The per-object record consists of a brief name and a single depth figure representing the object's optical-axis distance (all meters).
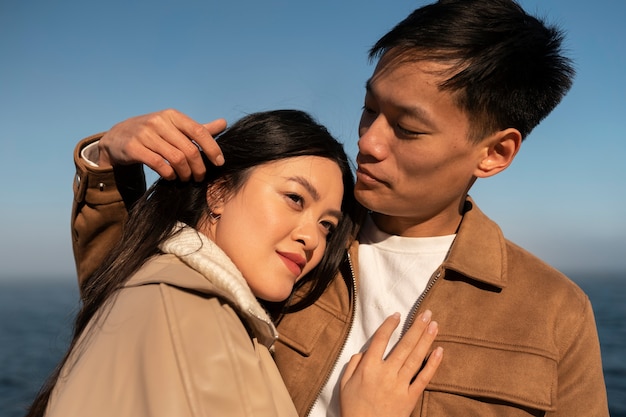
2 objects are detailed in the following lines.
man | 0.72
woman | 0.54
